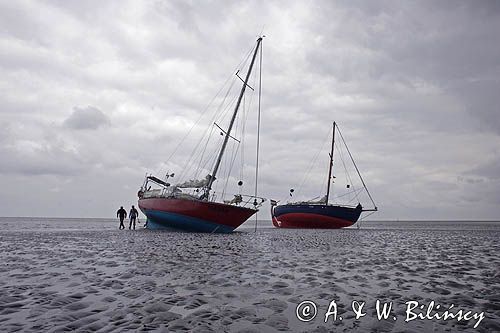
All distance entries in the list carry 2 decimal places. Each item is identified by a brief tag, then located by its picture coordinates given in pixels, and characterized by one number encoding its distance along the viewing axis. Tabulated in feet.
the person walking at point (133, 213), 161.68
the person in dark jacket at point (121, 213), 159.06
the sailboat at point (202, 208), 121.46
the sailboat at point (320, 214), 212.64
